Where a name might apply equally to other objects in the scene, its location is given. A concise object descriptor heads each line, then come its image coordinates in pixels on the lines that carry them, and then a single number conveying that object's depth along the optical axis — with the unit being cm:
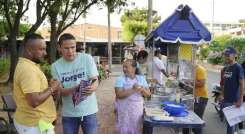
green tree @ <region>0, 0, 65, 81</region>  901
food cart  427
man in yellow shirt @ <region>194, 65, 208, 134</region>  461
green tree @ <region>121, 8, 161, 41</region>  2782
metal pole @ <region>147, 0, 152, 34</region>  1029
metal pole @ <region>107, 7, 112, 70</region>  1883
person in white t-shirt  615
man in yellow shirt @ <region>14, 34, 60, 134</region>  220
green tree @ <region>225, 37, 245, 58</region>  2002
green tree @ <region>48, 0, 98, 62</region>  959
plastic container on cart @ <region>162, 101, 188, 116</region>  341
